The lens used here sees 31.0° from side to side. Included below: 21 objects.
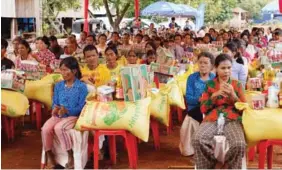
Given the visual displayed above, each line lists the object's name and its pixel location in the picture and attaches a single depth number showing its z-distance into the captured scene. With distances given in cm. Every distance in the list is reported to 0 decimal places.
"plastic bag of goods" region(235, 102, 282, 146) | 409
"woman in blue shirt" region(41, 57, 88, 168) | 466
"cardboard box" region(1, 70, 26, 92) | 530
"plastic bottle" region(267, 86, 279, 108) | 429
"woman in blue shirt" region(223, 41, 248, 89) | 620
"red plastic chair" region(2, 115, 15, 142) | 610
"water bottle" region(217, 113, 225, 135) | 417
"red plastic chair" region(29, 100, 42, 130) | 657
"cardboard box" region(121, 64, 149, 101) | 461
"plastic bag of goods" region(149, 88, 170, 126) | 529
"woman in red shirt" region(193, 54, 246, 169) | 407
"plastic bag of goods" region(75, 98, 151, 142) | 446
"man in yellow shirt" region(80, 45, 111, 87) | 566
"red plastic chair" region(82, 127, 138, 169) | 454
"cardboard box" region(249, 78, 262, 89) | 507
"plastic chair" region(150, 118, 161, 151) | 568
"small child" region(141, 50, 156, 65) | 715
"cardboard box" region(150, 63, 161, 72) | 625
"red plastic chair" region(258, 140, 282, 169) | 418
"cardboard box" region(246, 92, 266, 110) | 426
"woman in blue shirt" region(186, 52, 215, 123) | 512
